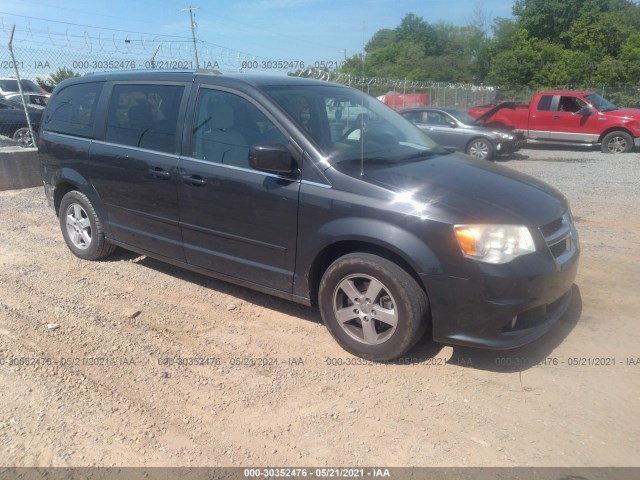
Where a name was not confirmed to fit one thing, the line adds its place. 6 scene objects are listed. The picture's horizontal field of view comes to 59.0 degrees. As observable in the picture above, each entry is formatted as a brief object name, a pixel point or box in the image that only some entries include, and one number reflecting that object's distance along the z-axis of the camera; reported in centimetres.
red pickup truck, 1588
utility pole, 1155
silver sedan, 1458
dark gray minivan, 344
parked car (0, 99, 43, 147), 1362
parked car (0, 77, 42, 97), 2091
